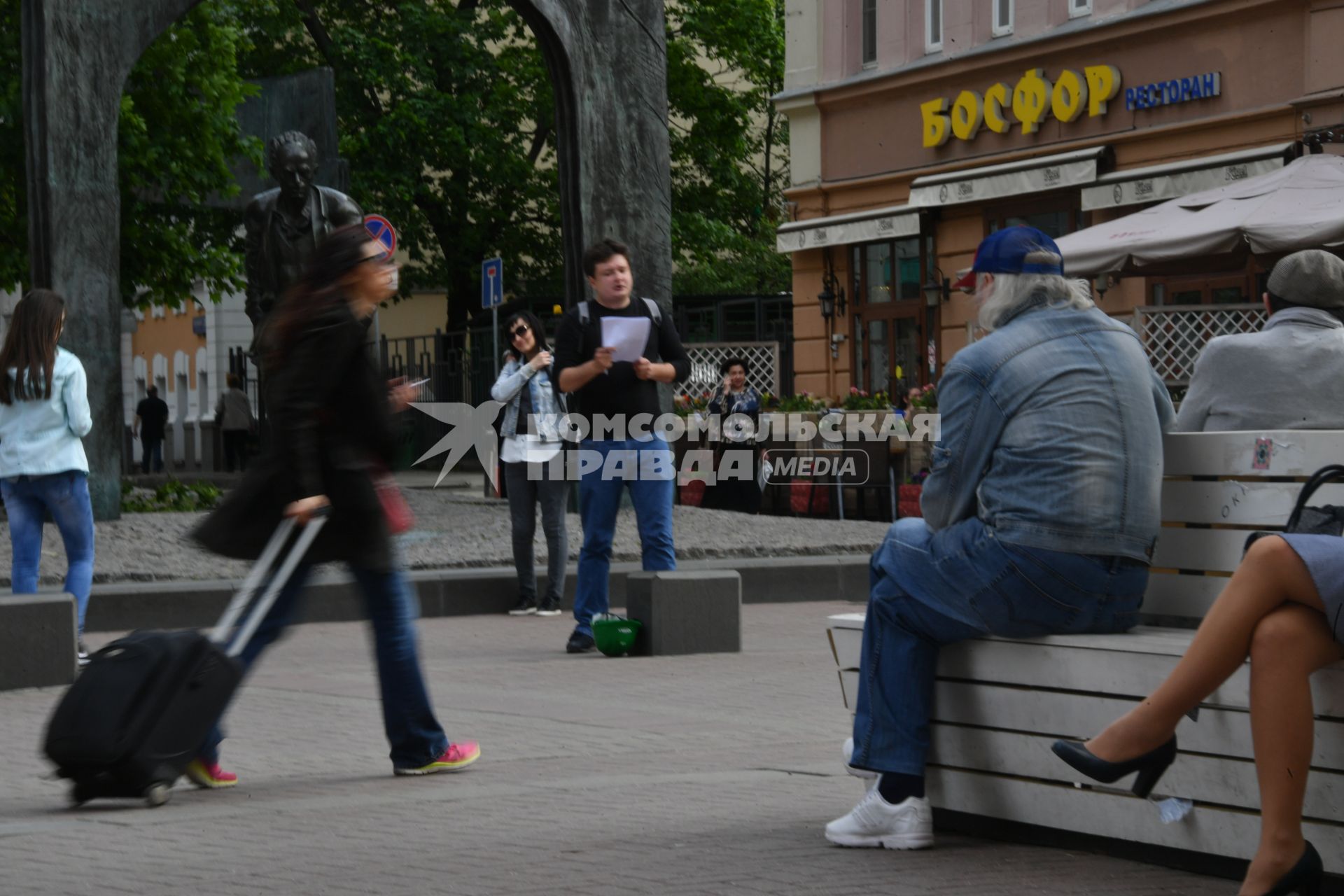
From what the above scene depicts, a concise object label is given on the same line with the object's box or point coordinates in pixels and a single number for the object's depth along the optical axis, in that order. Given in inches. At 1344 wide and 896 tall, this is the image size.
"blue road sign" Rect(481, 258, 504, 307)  933.2
